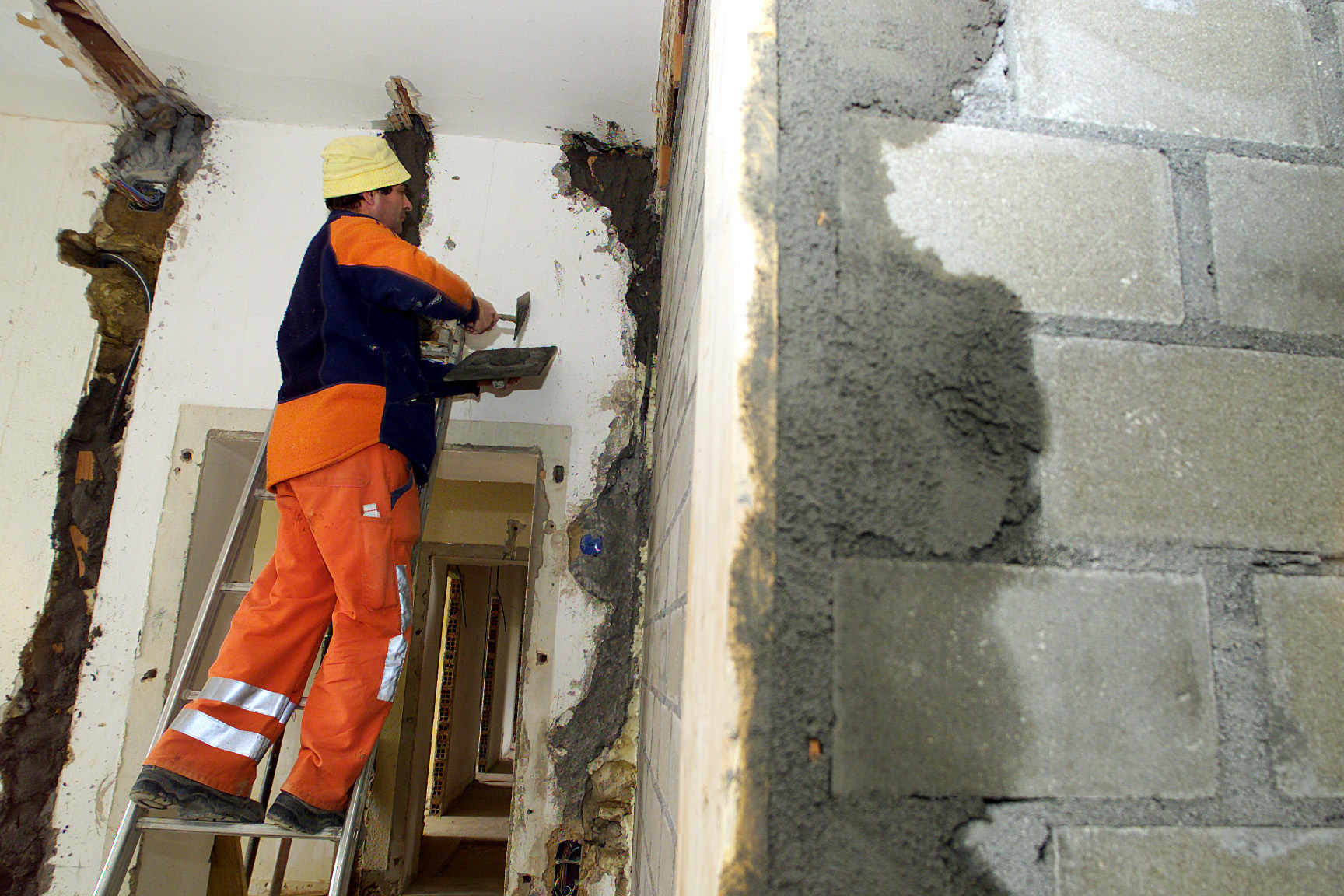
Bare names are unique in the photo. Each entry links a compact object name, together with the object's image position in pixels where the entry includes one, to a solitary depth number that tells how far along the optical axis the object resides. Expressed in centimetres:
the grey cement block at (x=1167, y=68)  78
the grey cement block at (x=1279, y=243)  75
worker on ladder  138
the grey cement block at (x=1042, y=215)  72
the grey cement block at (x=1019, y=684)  63
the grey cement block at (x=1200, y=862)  63
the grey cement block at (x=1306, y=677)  66
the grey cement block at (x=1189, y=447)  69
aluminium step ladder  136
